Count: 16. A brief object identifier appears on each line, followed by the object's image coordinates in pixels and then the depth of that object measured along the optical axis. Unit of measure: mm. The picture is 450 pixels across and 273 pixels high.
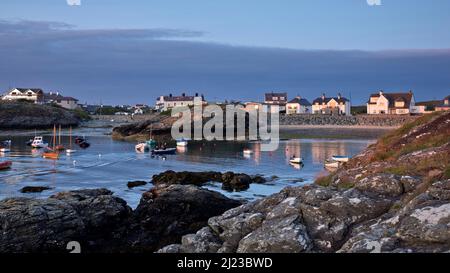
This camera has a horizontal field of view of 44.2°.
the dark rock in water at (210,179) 43553
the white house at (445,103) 151062
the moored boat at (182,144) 89262
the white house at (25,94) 189500
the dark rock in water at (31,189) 40656
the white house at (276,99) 186150
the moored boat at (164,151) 77438
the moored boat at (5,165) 57438
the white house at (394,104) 148625
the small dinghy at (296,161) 61538
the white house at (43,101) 193762
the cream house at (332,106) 162250
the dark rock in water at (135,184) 44188
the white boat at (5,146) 79750
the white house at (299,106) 170000
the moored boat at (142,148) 83019
